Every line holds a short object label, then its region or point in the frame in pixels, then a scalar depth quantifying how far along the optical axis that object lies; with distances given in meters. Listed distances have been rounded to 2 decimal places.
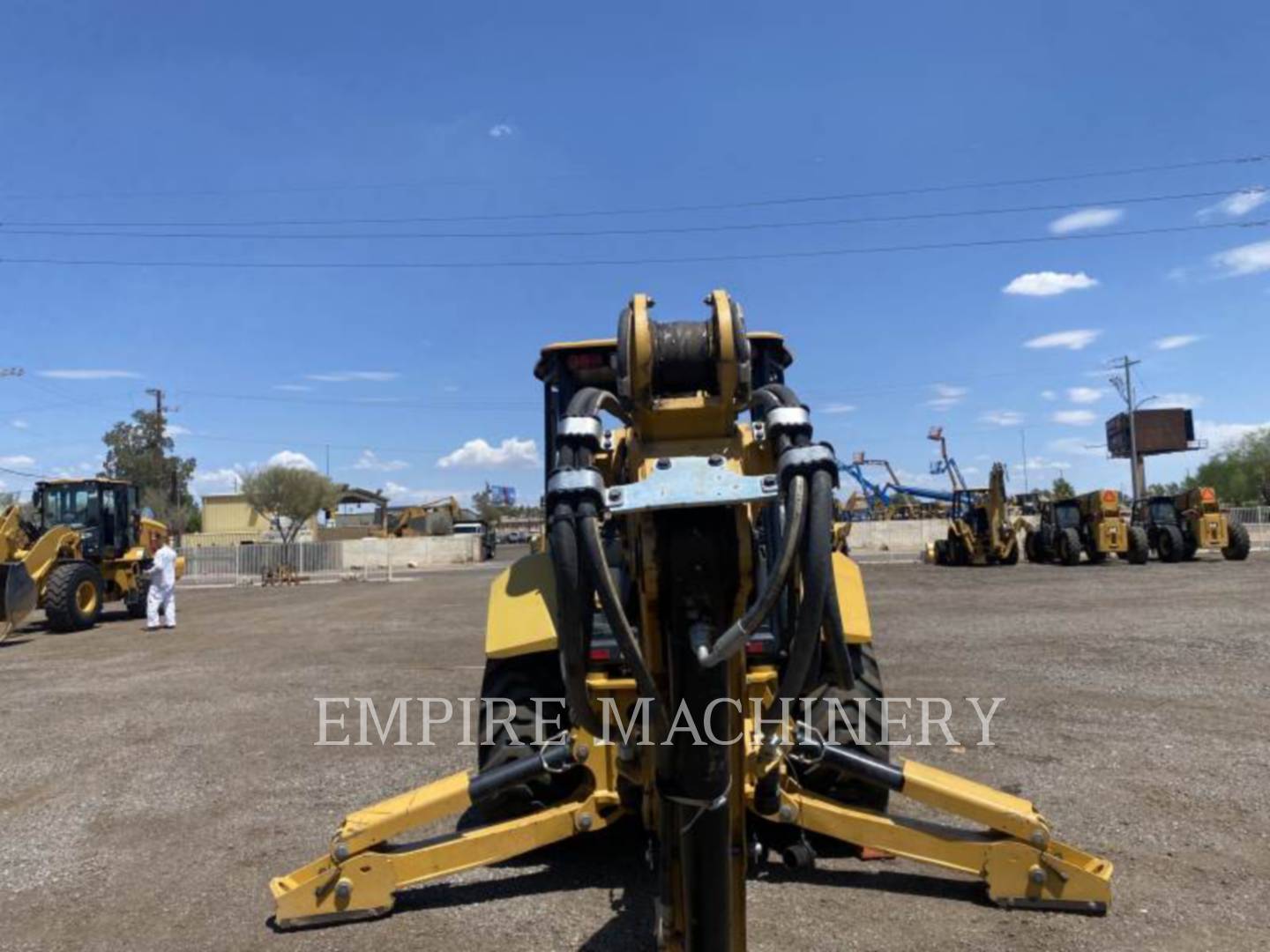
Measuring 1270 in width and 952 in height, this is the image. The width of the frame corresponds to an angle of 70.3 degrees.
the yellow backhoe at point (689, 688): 2.25
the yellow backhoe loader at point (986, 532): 29.45
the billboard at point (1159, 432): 74.56
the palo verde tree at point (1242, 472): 77.44
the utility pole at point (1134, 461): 57.67
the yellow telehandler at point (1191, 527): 26.81
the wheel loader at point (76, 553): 15.08
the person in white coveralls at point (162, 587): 15.99
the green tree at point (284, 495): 60.25
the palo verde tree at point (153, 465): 56.03
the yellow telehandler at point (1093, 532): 27.25
